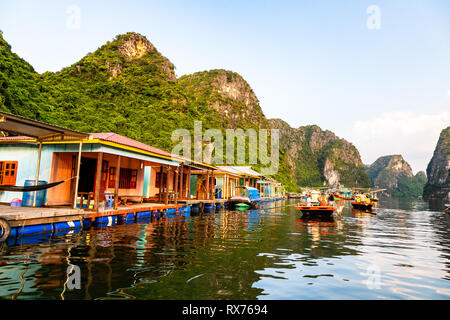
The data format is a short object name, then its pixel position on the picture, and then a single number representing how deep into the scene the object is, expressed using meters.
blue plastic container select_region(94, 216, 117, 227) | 13.84
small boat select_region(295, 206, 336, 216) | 23.77
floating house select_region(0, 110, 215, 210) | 13.63
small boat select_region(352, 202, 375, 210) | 37.76
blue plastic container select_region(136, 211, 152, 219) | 17.10
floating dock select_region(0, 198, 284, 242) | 9.80
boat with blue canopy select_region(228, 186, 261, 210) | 32.09
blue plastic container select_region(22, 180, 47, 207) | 13.03
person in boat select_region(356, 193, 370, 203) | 39.27
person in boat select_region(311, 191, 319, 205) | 27.80
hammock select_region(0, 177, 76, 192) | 9.87
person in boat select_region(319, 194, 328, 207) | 25.59
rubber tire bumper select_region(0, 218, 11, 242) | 9.04
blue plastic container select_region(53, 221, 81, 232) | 11.55
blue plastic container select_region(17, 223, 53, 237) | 10.09
